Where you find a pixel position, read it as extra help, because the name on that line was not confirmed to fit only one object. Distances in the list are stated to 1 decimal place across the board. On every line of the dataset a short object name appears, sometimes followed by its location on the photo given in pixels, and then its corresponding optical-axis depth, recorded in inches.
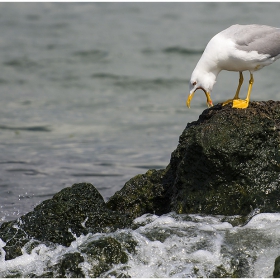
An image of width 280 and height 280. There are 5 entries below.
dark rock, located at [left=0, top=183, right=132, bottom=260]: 449.1
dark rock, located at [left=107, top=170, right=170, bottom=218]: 510.9
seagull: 534.9
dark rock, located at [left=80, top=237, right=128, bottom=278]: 401.1
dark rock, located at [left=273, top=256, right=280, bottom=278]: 377.4
